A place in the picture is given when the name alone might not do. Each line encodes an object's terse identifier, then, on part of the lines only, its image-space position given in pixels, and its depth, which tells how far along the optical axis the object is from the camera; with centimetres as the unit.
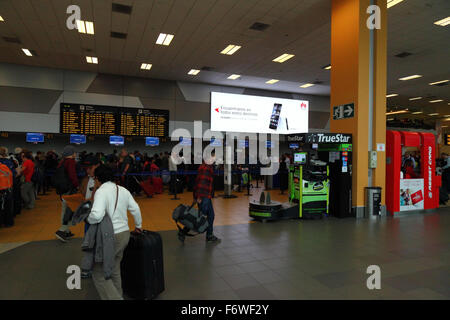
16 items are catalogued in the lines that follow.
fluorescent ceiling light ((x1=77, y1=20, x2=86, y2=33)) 780
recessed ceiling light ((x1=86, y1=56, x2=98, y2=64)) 1076
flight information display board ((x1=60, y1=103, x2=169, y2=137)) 1165
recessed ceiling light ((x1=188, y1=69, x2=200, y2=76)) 1231
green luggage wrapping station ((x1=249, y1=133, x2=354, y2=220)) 634
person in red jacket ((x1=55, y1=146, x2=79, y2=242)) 440
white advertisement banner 1371
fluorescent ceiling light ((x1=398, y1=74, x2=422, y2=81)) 1256
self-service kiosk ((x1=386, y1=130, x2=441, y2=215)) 689
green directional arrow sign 654
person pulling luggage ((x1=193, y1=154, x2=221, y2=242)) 468
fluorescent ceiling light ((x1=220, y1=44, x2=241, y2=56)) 969
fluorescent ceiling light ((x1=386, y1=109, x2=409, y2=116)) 2053
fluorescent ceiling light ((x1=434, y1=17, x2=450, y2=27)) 770
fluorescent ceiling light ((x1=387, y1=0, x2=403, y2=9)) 679
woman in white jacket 237
